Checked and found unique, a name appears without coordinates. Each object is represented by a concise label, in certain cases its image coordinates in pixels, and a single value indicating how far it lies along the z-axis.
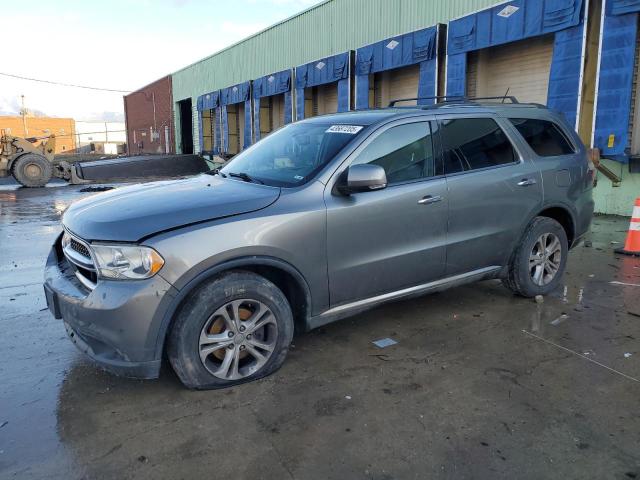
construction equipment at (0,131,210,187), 18.23
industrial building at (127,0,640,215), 9.12
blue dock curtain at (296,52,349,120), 16.52
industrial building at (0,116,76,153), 50.56
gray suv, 2.90
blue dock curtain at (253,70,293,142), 20.14
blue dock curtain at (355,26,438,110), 13.02
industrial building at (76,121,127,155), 53.16
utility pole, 46.69
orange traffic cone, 6.71
